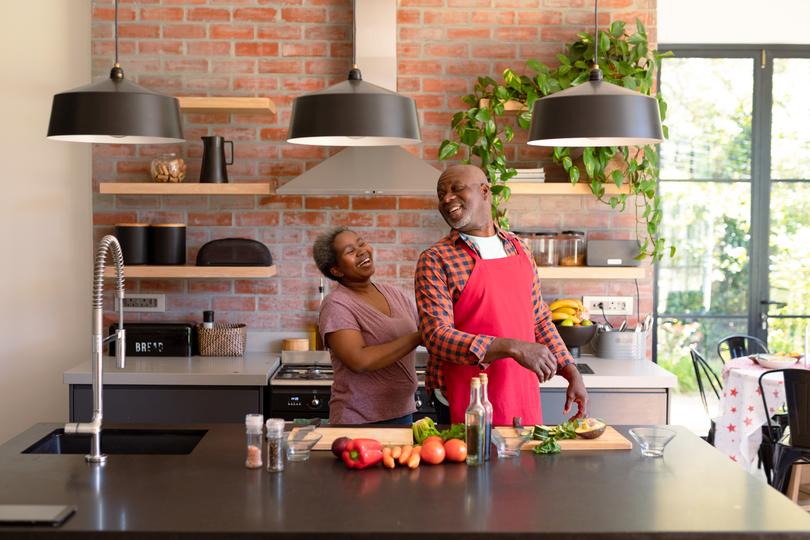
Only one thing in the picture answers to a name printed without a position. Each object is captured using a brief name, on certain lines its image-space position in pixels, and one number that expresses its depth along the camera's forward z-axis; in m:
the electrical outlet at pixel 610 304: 4.76
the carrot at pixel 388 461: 2.45
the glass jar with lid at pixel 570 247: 4.61
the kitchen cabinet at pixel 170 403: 4.11
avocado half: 2.68
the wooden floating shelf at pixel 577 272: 4.48
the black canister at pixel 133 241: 4.50
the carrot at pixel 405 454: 2.46
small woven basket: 4.56
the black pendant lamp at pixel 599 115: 2.54
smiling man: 2.93
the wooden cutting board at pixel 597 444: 2.65
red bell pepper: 2.44
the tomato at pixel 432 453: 2.48
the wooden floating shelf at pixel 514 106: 4.45
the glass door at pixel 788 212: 5.73
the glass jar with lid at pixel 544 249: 4.60
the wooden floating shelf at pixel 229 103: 4.41
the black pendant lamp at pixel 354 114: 2.37
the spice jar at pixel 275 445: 2.39
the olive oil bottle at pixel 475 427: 2.48
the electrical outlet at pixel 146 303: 4.77
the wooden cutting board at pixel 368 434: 2.68
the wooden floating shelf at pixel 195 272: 4.46
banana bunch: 4.49
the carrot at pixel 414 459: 2.45
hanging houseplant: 4.43
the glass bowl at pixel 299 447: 2.53
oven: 4.09
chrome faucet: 2.53
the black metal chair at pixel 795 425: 4.03
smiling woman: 3.02
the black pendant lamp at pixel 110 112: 2.42
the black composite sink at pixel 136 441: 2.91
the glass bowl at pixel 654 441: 2.60
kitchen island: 1.99
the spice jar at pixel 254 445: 2.43
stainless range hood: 4.21
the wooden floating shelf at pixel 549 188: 4.47
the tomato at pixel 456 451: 2.50
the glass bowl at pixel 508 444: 2.56
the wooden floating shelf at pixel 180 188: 4.45
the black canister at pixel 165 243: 4.52
